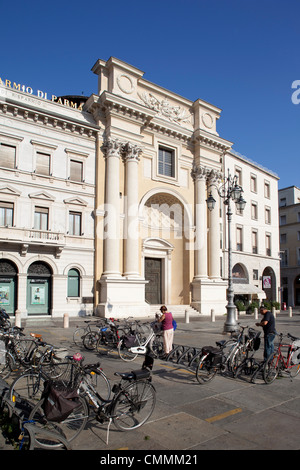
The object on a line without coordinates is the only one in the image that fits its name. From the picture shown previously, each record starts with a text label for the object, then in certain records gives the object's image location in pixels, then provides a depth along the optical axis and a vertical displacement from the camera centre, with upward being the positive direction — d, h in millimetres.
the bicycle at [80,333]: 12747 -2122
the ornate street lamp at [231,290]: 15743 -607
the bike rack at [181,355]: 9686 -2208
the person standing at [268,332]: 8727 -1359
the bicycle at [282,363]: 7898 -2022
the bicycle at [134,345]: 10398 -2028
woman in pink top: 10016 -1381
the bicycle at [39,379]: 5594 -1674
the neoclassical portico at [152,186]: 24672 +7201
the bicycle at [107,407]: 4770 -1870
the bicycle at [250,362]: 8016 -1988
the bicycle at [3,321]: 11302 -1449
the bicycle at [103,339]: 11734 -2076
